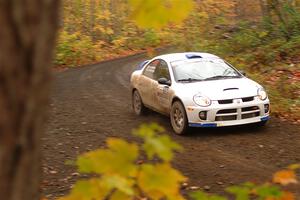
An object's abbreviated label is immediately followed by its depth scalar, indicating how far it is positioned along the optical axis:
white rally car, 18.38
